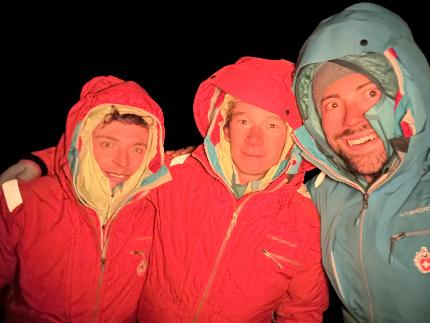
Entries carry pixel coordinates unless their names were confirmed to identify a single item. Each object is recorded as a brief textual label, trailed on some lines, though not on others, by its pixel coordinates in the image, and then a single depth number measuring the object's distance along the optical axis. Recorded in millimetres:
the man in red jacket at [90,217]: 532
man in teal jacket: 484
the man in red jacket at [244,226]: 571
